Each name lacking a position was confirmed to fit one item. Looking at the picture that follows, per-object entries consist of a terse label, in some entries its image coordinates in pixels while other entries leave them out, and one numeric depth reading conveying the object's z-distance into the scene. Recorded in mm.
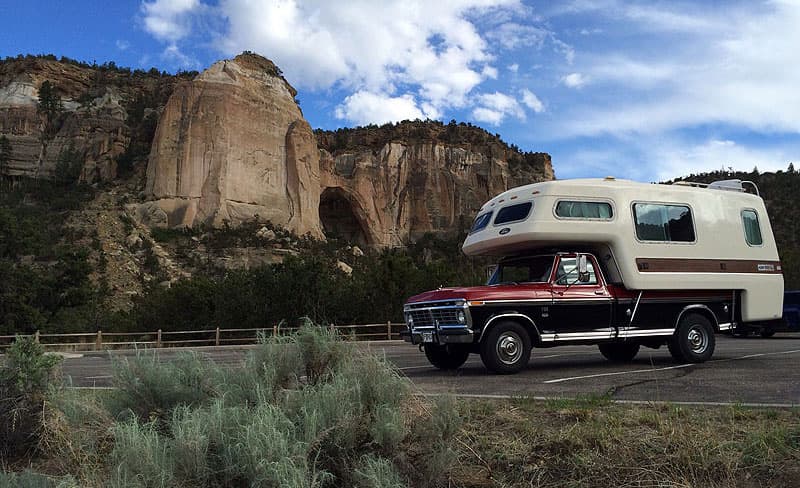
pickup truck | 9461
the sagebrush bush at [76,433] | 4759
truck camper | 9656
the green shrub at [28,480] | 4156
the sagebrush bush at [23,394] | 5578
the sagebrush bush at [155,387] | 5426
